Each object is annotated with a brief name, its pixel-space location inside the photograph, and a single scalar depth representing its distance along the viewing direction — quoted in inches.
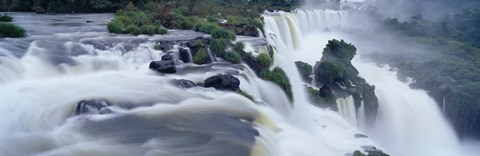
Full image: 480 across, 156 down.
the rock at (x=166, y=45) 706.2
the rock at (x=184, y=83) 546.9
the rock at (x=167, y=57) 638.0
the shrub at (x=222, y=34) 832.9
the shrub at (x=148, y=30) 824.9
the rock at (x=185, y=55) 693.3
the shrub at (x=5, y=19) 853.6
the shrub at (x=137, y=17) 920.5
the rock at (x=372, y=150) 572.7
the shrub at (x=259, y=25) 1039.1
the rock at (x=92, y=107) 447.2
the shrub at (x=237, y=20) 1044.8
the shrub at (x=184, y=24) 960.4
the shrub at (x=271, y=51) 811.0
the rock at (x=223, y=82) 554.6
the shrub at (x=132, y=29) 818.8
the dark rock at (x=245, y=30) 951.6
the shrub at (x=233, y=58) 707.4
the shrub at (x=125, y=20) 898.7
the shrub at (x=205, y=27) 888.2
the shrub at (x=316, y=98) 797.2
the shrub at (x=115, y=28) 820.6
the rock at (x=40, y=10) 1304.4
